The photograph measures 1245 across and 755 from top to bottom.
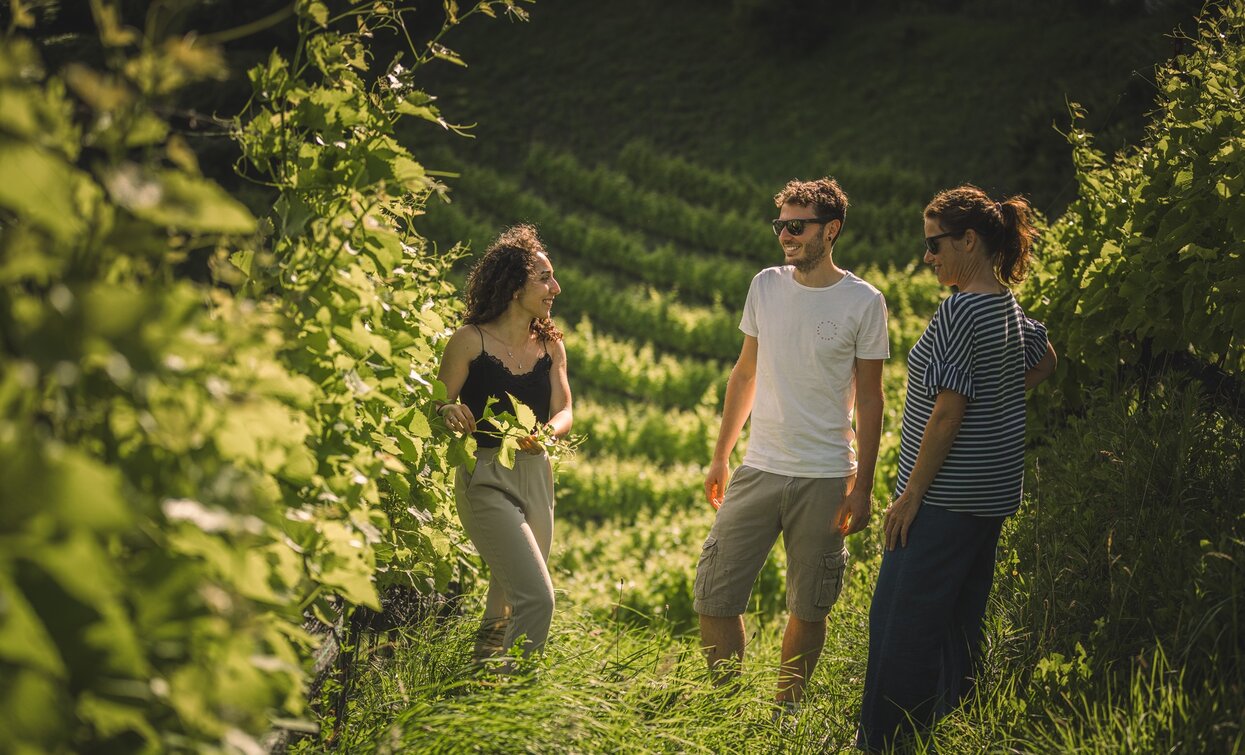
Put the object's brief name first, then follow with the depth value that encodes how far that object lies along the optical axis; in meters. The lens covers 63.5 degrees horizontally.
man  3.60
